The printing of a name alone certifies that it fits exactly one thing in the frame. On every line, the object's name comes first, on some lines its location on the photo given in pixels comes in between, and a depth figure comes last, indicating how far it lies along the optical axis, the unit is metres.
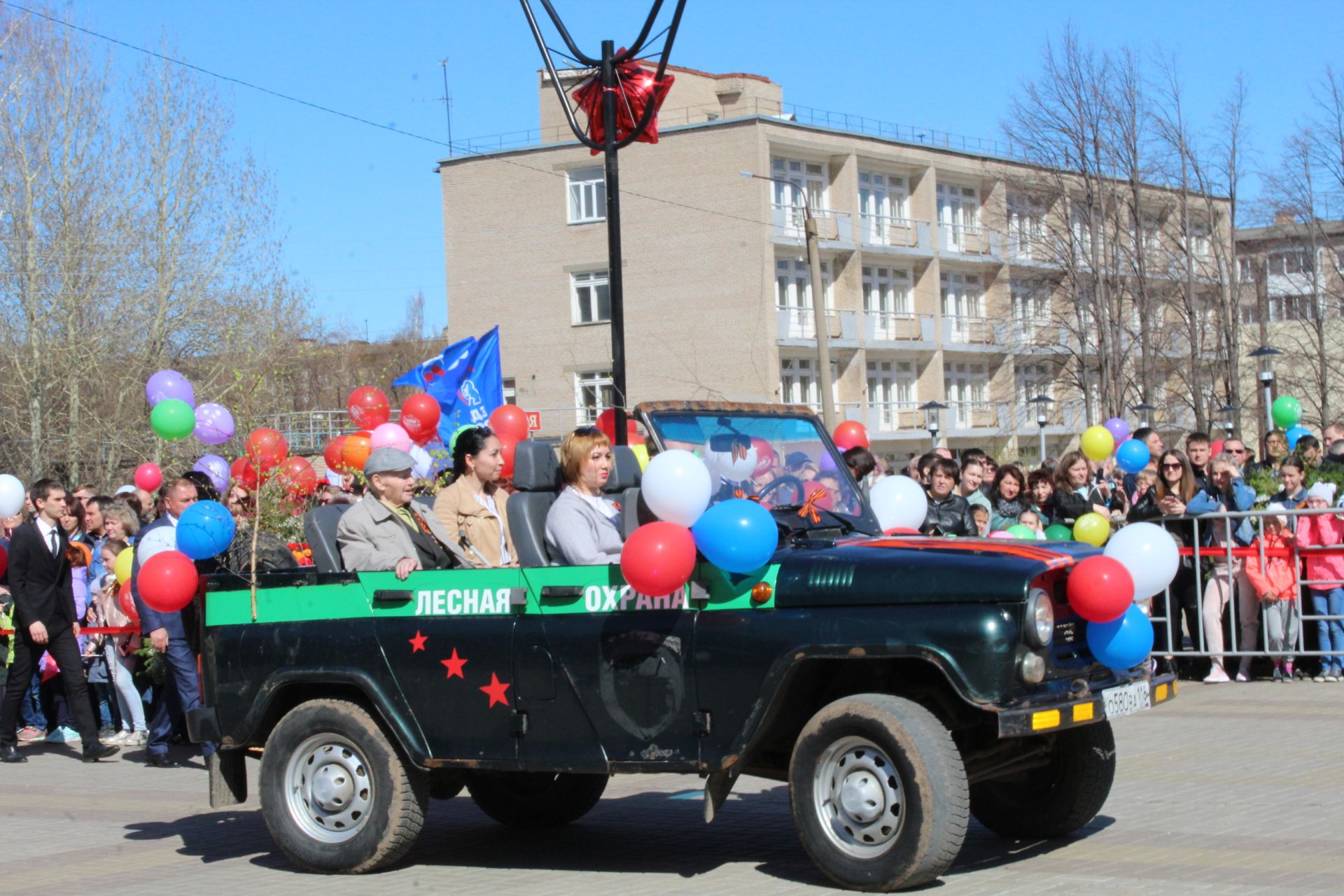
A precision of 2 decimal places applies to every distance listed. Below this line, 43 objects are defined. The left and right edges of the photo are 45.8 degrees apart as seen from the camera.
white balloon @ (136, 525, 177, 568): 11.10
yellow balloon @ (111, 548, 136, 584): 11.88
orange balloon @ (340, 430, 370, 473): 12.22
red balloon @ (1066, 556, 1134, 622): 6.64
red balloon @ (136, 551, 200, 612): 8.20
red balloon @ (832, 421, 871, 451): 12.74
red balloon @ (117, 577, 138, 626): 12.29
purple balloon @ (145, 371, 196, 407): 12.14
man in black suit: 12.20
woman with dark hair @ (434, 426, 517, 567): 8.70
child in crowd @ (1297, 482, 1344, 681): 13.15
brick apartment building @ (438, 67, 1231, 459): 48.91
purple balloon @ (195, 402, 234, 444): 12.41
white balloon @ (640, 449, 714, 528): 6.95
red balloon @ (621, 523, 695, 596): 6.70
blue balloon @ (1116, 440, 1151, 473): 15.26
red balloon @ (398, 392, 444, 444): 13.23
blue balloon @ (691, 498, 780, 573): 6.67
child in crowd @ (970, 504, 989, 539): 12.34
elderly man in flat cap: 7.81
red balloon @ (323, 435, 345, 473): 12.66
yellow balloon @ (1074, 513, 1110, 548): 11.31
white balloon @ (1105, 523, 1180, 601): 7.49
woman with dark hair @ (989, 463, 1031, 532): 13.46
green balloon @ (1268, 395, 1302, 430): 22.72
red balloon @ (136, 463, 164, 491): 14.50
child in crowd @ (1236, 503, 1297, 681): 13.27
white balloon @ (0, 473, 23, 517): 13.04
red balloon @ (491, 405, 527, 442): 12.59
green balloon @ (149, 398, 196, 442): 11.55
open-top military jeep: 6.48
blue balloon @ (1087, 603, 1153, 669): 6.89
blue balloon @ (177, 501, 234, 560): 8.45
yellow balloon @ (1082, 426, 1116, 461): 16.79
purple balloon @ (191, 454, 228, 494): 12.62
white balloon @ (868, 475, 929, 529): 8.51
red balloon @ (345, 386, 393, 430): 13.29
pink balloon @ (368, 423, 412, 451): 11.06
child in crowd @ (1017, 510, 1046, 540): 12.16
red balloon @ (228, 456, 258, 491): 10.52
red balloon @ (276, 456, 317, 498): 11.02
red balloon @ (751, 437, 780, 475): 7.76
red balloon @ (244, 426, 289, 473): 10.38
